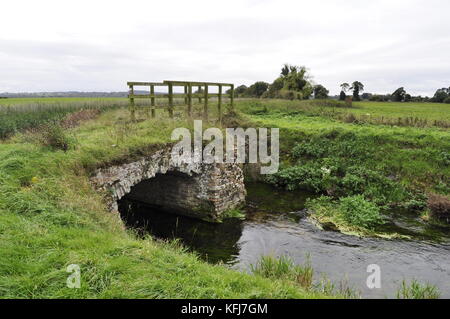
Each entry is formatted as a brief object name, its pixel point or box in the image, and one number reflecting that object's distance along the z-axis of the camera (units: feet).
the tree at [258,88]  166.86
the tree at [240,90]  179.14
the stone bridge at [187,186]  36.27
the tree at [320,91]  150.80
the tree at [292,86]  129.23
